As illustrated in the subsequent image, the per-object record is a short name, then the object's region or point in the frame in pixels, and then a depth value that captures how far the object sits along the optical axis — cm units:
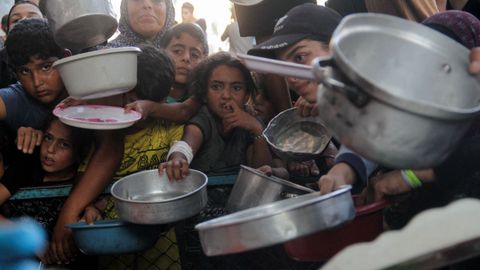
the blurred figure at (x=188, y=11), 837
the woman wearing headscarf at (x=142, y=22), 332
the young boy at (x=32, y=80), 244
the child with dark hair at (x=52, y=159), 236
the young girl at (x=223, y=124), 250
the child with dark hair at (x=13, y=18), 342
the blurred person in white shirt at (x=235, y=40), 535
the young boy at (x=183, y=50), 316
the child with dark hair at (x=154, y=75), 256
